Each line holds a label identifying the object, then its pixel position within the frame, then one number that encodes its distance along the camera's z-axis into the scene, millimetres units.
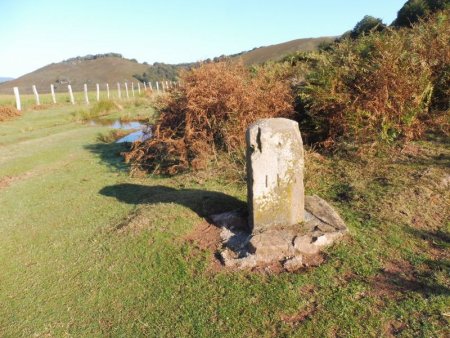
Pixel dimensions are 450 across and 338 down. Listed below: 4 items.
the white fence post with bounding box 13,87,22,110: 25606
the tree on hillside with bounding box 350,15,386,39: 15322
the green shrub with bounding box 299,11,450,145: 7648
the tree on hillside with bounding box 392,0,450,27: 14902
